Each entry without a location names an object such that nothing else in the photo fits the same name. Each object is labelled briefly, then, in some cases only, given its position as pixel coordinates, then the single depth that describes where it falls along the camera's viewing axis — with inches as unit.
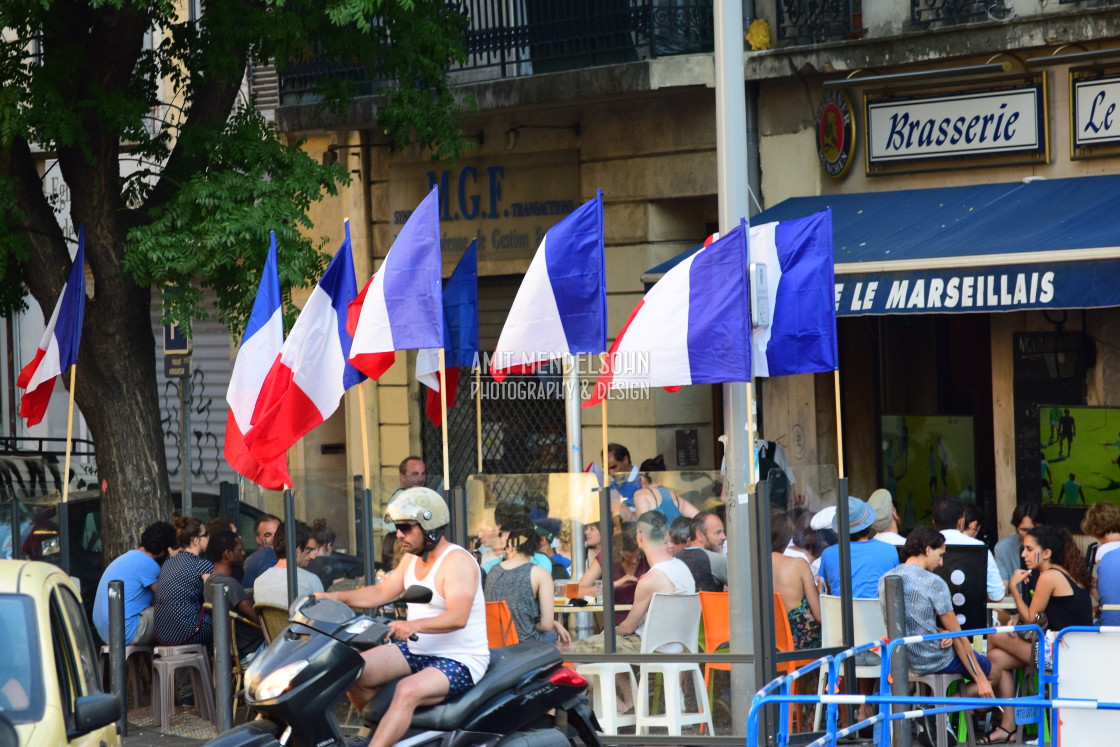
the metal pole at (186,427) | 1221.1
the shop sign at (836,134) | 1161.4
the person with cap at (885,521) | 804.0
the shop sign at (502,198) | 1342.3
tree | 952.3
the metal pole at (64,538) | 926.4
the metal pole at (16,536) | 1012.5
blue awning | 943.7
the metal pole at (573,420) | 1007.0
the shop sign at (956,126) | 1080.2
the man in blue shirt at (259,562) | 887.7
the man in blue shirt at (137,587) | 874.8
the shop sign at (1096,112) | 1041.5
